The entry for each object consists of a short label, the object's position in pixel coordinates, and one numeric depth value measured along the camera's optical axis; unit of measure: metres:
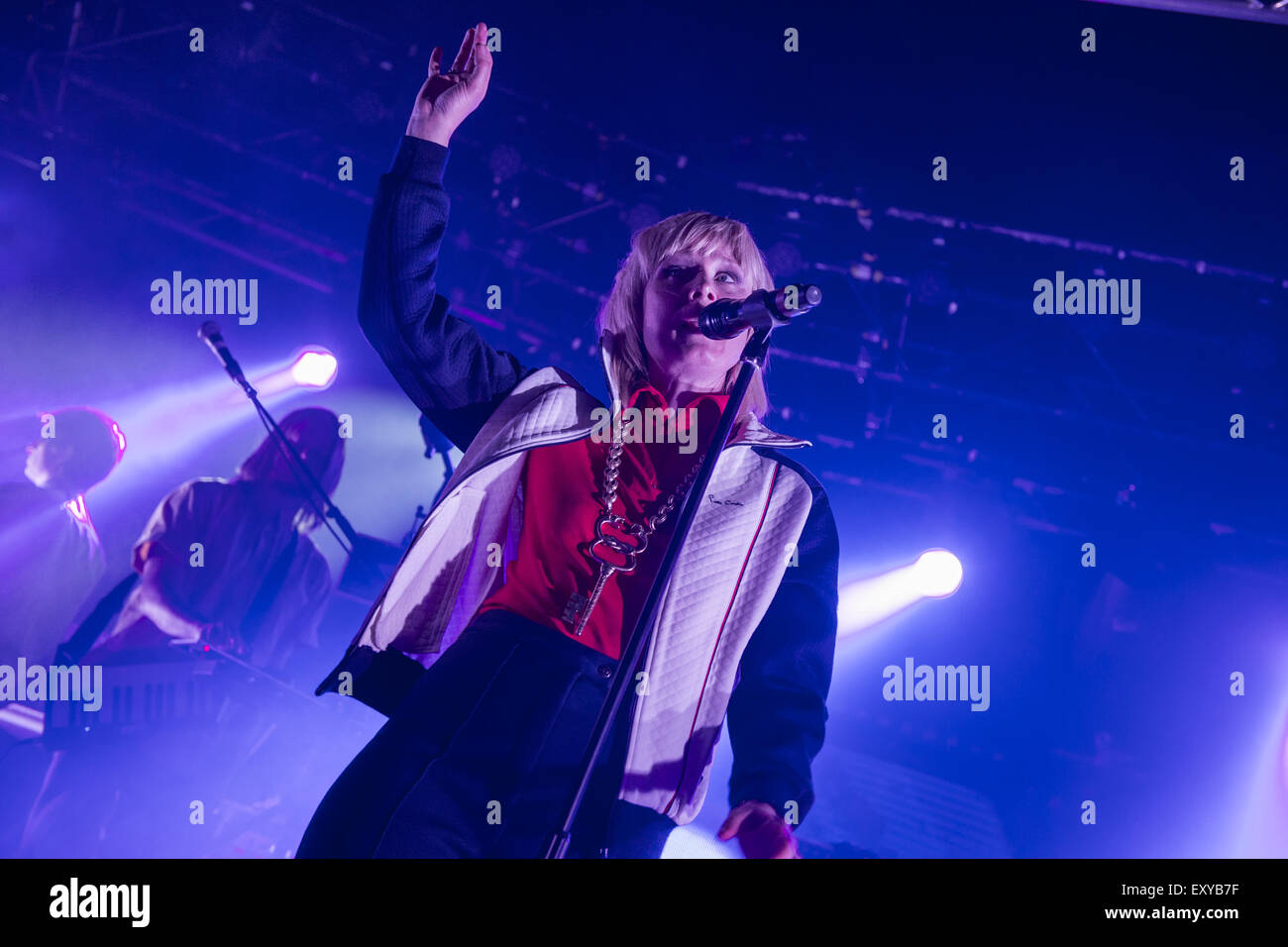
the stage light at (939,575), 5.65
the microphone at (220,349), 4.33
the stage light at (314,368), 5.21
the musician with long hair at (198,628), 3.63
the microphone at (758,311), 1.44
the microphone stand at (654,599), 1.29
